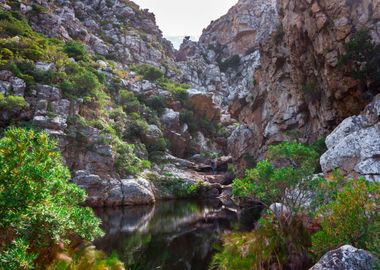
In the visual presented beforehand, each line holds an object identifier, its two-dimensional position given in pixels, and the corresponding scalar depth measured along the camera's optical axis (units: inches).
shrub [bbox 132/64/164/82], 3363.7
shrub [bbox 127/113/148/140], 2461.6
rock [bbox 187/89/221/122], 3223.4
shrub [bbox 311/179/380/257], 408.5
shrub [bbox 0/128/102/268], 312.7
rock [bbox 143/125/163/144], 2518.5
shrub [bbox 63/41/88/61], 2628.0
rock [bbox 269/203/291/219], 579.2
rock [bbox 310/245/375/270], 327.3
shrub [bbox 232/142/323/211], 636.1
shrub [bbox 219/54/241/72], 4443.9
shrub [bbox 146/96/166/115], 2952.8
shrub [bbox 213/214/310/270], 513.3
